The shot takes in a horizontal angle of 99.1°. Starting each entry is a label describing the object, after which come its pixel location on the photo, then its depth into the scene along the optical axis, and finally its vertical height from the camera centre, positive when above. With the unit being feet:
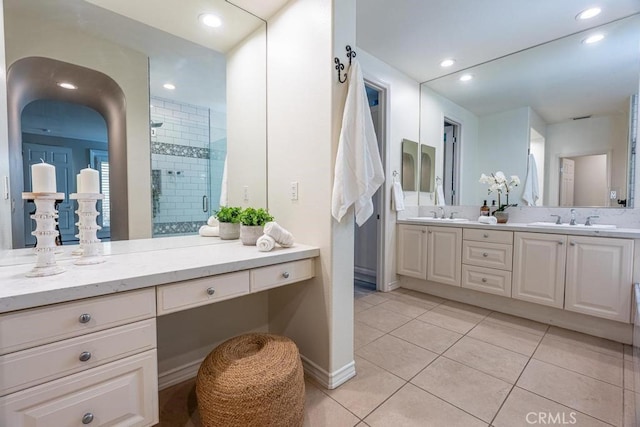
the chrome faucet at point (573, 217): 8.46 -0.41
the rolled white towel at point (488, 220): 9.67 -0.58
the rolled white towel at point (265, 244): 5.05 -0.76
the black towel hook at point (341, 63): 5.07 +2.63
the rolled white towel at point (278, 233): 5.19 -0.58
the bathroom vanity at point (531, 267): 6.82 -1.94
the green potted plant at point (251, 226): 5.71 -0.49
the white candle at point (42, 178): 3.32 +0.30
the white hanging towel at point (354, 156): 5.04 +0.90
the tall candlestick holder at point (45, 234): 3.36 -0.40
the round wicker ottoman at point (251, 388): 3.64 -2.55
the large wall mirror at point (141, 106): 4.31 +1.88
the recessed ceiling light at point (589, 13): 7.13 +5.10
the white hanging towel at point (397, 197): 10.75 +0.25
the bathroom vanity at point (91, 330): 2.72 -1.43
